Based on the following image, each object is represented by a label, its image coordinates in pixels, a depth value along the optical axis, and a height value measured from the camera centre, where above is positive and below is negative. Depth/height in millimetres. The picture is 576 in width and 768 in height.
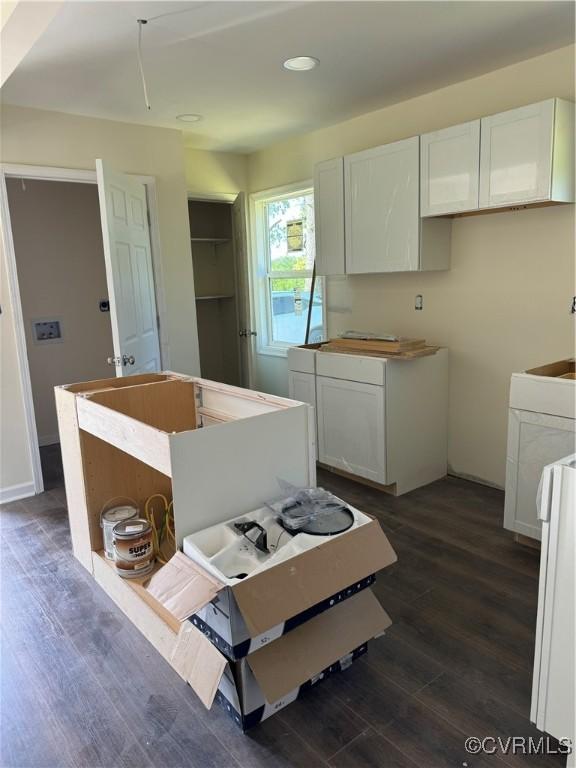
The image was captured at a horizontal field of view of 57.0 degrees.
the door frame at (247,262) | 4742 +245
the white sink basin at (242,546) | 1615 -819
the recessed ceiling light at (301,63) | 2727 +1154
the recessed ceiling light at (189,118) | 3678 +1193
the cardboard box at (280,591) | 1478 -875
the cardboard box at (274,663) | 1605 -1175
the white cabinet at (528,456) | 2508 -859
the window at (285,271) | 4594 +150
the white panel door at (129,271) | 3143 +142
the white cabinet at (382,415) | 3326 -853
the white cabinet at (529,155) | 2617 +624
